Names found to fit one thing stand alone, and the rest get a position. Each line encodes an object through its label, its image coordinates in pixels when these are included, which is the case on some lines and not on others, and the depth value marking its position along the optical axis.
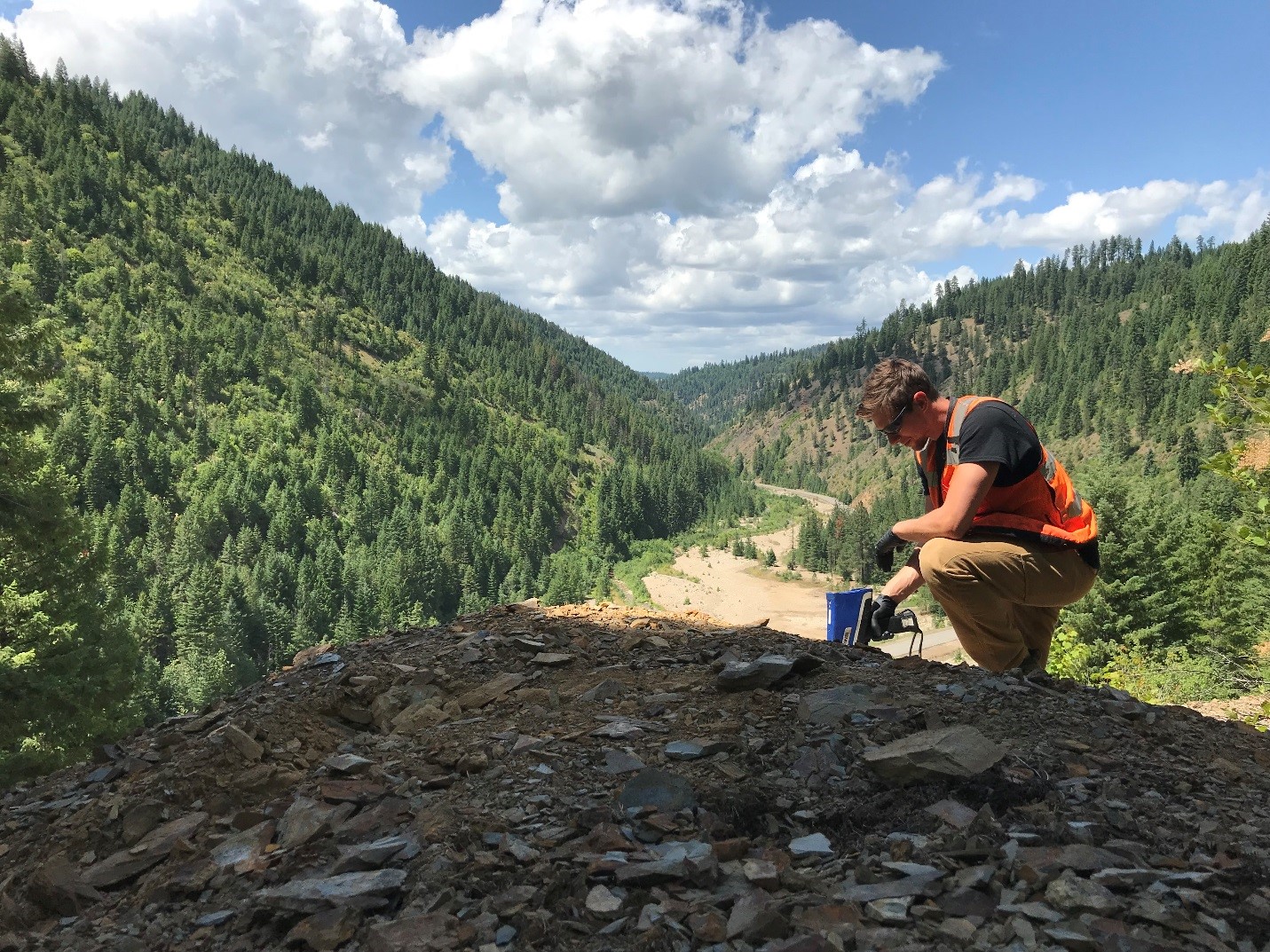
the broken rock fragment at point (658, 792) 3.38
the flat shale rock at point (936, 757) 3.43
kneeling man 4.75
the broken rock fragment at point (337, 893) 2.74
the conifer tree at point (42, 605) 10.63
